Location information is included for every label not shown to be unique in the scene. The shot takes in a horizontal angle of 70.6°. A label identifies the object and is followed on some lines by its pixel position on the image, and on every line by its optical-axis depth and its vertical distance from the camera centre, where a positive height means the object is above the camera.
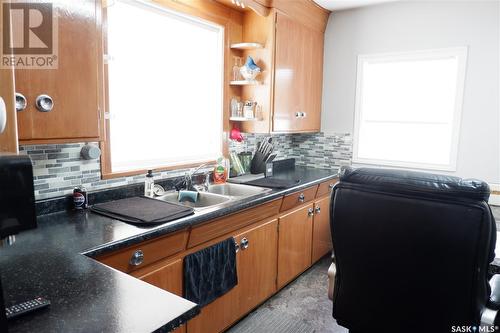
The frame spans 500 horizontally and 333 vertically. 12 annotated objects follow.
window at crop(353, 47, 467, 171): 3.03 +0.23
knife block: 3.06 -0.29
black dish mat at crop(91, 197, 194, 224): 1.69 -0.43
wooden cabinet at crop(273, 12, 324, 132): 2.91 +0.48
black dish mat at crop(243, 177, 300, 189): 2.61 -0.41
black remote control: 0.85 -0.46
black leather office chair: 1.23 -0.43
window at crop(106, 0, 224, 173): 2.15 +0.28
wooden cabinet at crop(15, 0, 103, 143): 1.36 +0.16
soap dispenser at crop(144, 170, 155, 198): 2.23 -0.37
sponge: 2.30 -0.45
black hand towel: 1.84 -0.80
